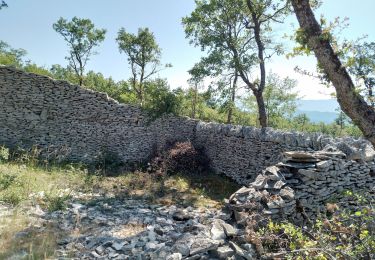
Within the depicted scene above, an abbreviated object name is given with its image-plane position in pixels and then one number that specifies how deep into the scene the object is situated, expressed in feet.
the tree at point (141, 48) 63.72
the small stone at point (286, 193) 16.39
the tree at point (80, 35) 73.15
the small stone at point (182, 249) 11.65
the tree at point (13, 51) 105.10
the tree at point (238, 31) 40.55
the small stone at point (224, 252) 11.44
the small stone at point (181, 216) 19.83
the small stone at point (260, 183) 16.66
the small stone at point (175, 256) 11.26
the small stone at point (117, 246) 14.19
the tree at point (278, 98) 73.51
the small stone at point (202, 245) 11.49
